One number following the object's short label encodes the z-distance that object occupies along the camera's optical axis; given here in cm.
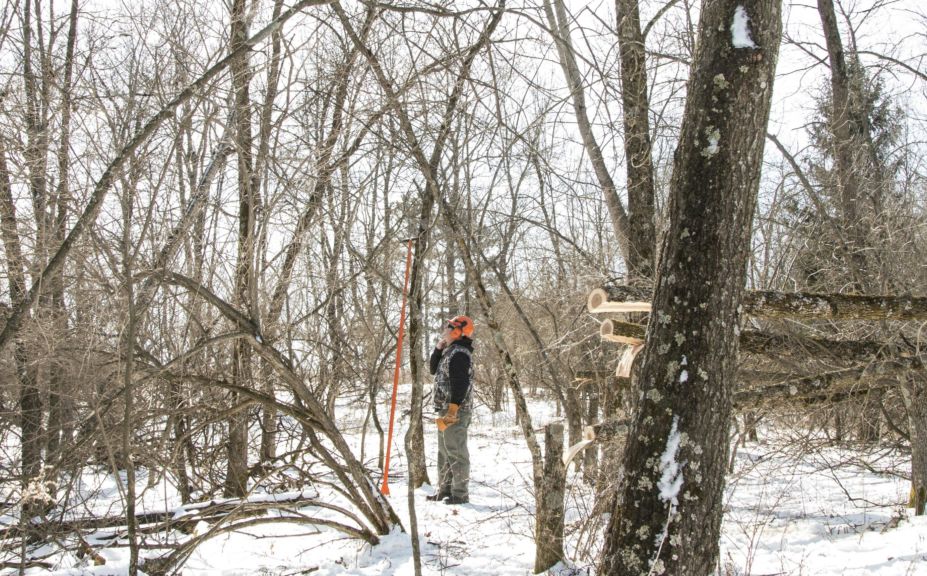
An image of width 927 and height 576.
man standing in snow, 700
